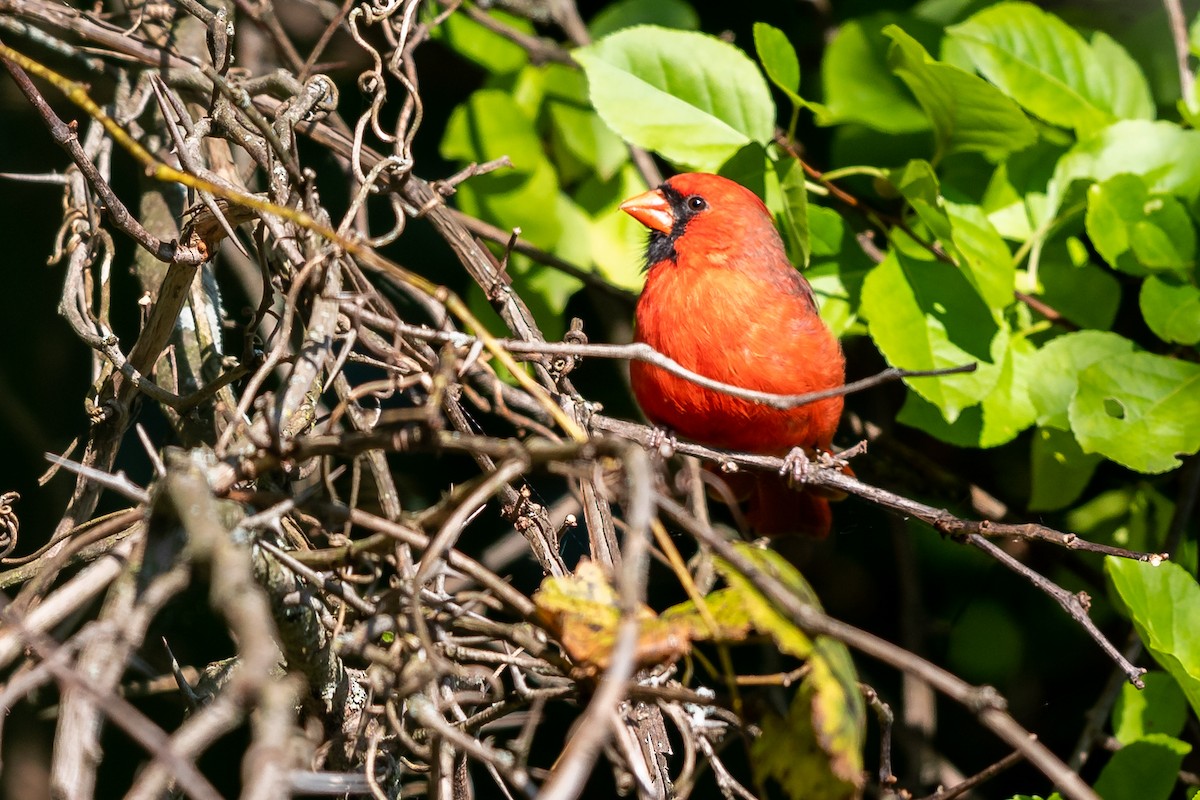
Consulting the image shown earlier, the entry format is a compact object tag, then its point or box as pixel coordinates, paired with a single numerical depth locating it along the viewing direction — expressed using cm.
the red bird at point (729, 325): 522
